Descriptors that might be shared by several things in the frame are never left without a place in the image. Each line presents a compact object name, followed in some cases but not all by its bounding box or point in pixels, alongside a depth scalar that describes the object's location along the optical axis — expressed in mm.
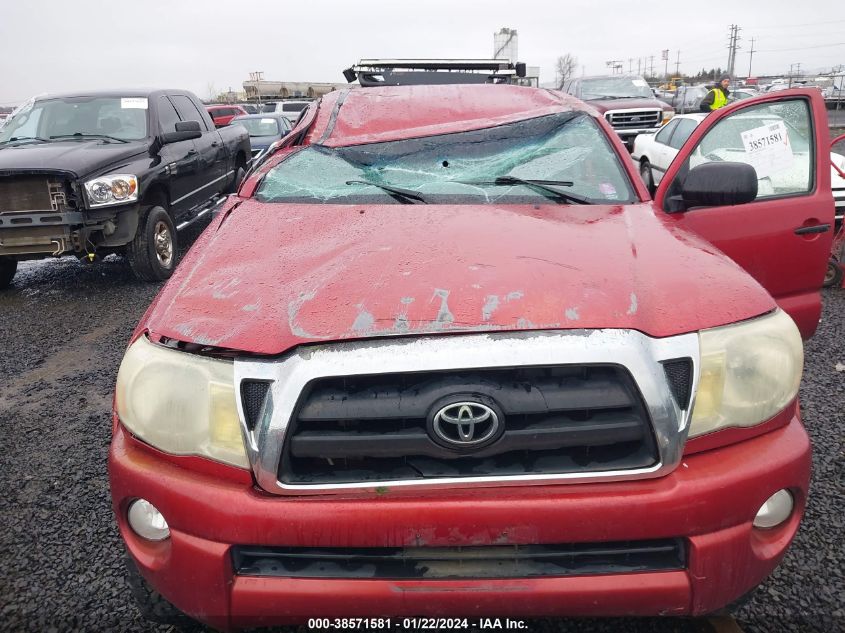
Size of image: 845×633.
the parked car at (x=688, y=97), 27045
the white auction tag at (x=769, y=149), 3277
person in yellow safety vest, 11836
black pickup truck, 5484
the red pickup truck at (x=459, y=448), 1505
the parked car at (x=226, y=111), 12180
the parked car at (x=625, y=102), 14211
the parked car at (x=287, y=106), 23538
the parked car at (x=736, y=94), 18403
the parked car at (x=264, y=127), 13117
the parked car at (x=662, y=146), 8578
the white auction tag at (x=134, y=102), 6613
